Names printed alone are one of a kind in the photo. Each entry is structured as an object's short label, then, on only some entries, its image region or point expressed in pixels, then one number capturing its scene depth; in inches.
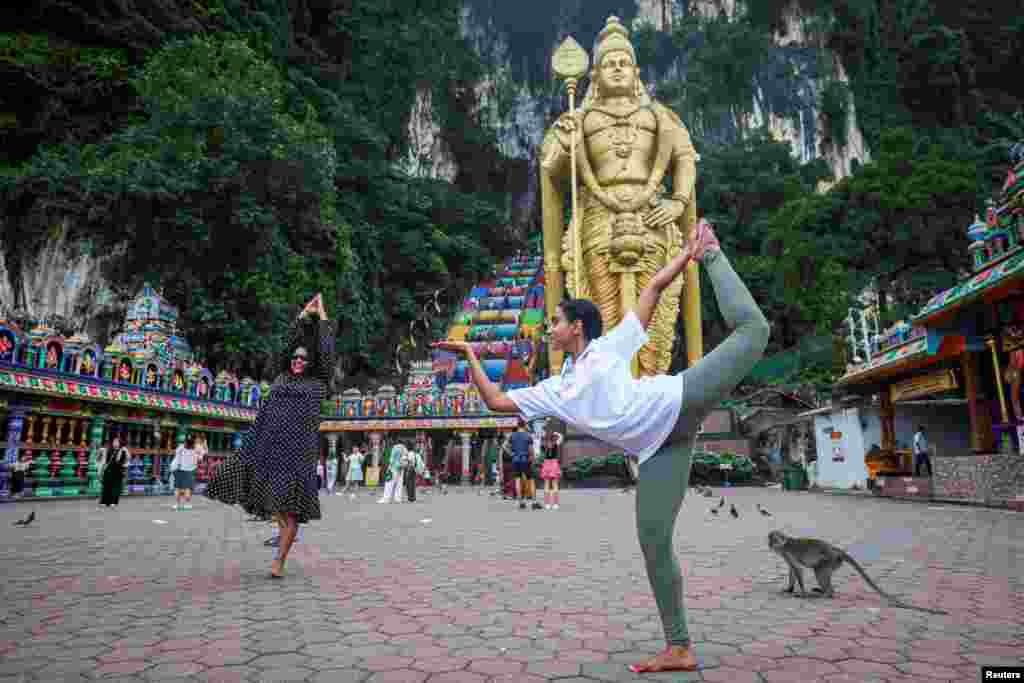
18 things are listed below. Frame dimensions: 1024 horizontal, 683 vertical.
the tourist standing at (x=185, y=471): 386.9
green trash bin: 525.0
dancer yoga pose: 80.6
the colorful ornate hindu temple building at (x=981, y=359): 303.0
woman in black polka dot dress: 149.0
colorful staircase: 1011.3
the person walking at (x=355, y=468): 584.6
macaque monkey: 124.3
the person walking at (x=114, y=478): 386.0
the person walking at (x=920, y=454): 412.5
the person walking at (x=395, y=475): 430.0
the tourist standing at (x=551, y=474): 348.5
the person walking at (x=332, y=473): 633.9
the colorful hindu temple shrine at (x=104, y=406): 426.6
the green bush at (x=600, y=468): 539.5
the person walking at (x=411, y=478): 434.9
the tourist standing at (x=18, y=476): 422.3
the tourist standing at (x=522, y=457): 366.0
